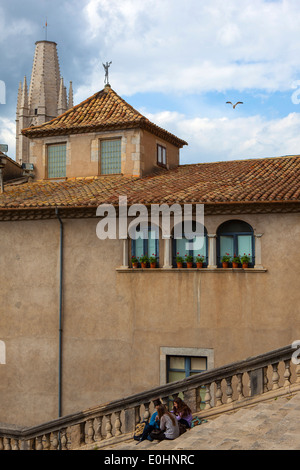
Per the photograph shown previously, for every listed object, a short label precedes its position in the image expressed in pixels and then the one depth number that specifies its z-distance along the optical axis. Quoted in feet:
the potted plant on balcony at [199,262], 57.82
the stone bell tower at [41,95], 242.37
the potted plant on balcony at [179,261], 58.44
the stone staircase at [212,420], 30.96
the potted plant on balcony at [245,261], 56.44
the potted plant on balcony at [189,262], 58.03
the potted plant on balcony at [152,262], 59.00
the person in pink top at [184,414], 37.58
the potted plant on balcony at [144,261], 59.57
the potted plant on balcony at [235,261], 56.75
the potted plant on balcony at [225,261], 57.11
